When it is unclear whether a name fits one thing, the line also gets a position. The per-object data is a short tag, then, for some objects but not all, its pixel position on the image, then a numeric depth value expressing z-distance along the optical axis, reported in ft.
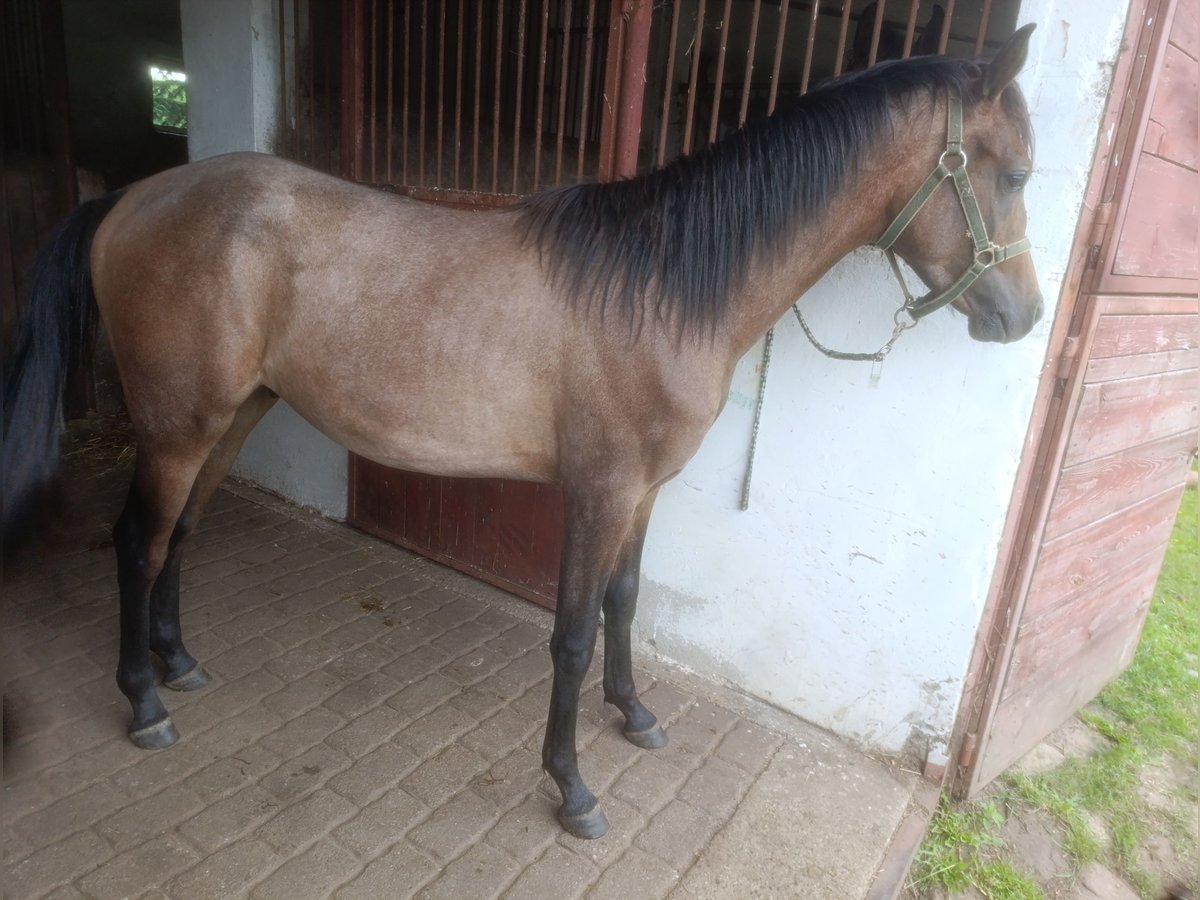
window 20.59
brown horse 6.70
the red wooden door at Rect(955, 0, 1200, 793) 7.12
